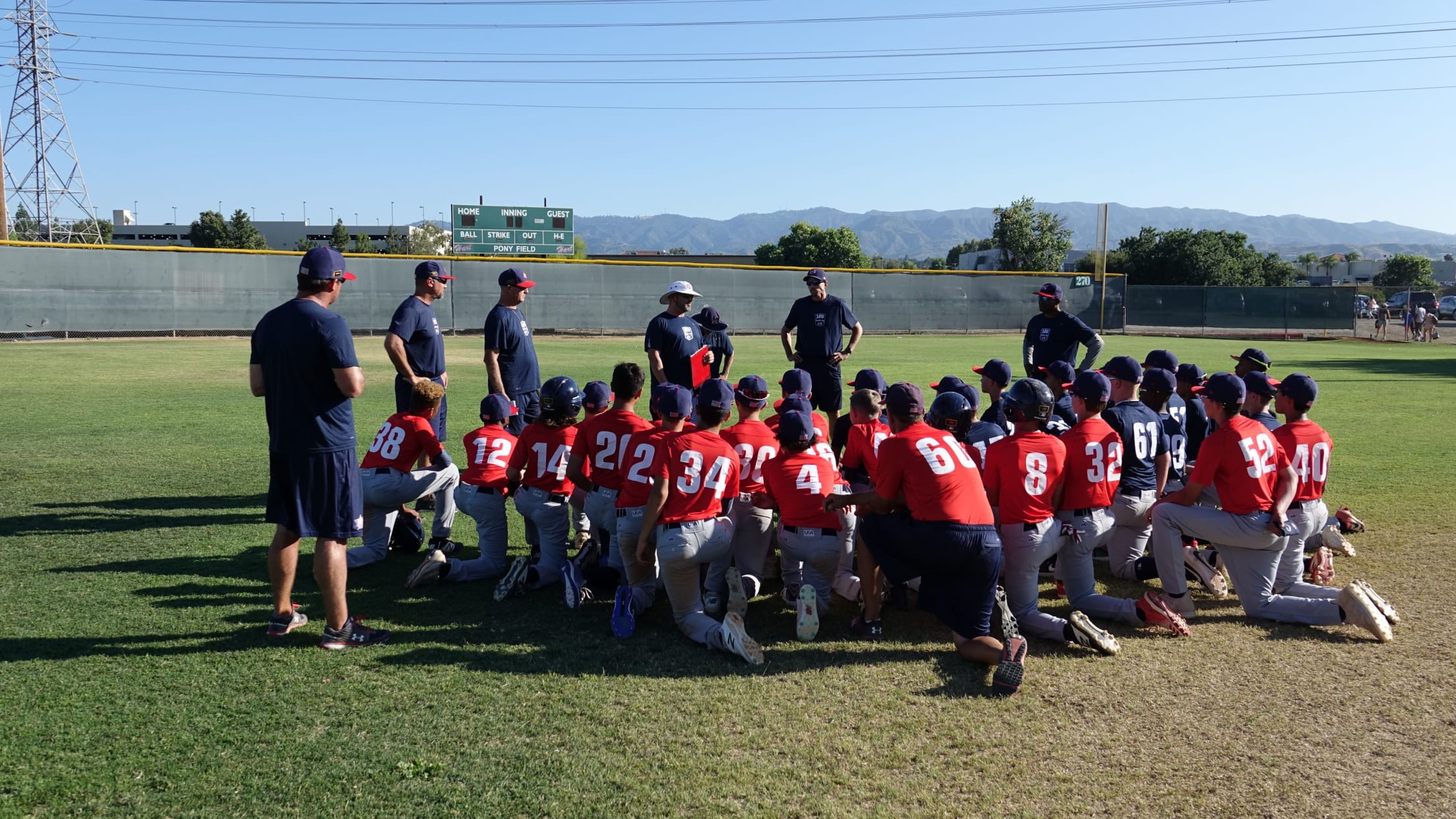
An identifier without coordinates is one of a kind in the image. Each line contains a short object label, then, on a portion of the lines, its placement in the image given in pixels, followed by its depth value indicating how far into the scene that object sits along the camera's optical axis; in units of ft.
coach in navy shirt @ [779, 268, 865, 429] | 31.78
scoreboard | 164.04
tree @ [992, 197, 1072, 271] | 249.55
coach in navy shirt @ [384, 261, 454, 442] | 23.41
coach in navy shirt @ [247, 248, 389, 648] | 15.71
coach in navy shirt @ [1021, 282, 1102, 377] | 31.12
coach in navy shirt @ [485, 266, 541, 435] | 24.90
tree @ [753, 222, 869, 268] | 291.79
